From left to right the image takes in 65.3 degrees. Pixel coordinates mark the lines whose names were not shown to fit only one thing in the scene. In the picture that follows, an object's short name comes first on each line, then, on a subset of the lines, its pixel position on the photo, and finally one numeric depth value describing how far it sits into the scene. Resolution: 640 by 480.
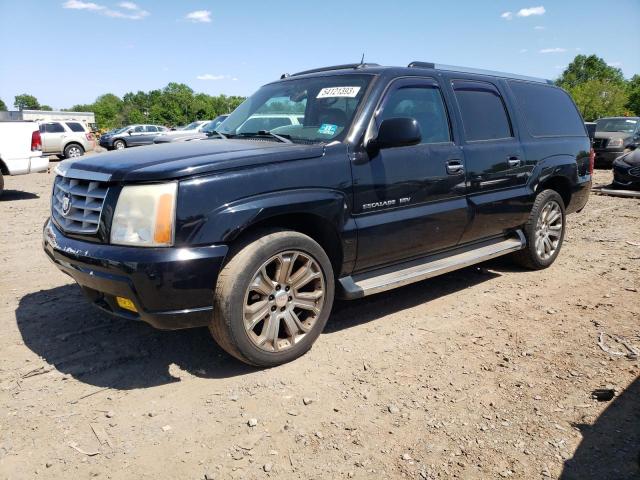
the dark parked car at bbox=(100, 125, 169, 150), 28.54
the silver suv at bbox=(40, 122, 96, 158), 20.84
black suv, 2.82
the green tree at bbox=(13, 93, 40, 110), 170.71
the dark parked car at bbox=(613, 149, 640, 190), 10.88
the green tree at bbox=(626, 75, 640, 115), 70.88
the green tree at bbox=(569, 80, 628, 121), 59.88
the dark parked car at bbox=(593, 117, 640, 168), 15.60
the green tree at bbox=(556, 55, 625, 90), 101.56
